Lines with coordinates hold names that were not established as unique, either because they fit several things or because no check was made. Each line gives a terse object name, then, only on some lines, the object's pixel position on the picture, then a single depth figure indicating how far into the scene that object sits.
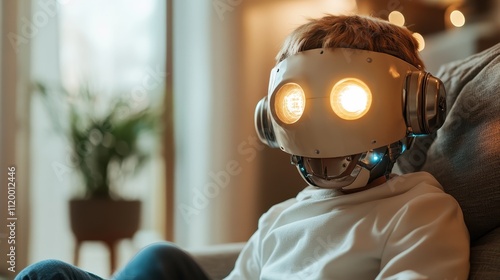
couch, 0.95
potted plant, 2.50
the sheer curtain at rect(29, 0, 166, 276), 2.56
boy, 0.92
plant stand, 2.49
